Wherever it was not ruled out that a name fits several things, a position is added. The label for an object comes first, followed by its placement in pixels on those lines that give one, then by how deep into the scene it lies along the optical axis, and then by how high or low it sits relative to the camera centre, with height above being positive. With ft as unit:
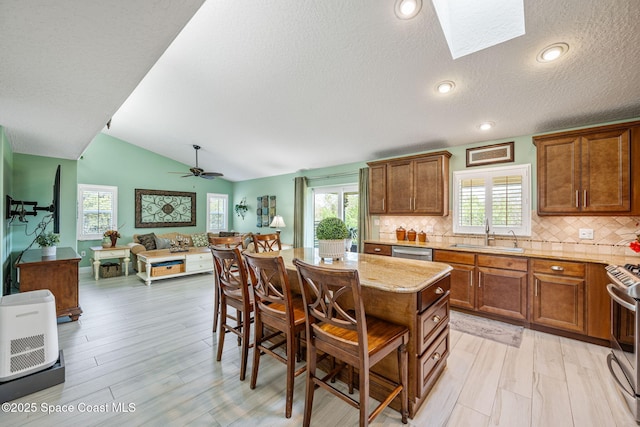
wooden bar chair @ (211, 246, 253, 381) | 6.94 -2.36
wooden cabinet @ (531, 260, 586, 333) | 8.93 -2.89
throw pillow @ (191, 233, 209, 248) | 23.23 -2.44
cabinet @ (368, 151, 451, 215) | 12.94 +1.56
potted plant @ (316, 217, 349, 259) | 7.59 -0.69
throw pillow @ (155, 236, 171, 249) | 21.27 -2.47
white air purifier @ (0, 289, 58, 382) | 6.22 -3.08
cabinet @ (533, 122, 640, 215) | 8.79 +1.59
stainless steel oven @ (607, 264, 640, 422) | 5.81 -3.38
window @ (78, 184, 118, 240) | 20.21 +0.25
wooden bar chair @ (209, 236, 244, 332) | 9.26 -1.59
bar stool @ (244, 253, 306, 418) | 5.62 -2.44
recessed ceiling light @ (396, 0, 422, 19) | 6.47 +5.29
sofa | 20.40 -2.36
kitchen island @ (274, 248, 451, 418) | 5.51 -2.22
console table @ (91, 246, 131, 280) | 18.06 -3.00
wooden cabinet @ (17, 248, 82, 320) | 9.95 -2.58
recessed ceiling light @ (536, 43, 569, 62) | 7.04 +4.58
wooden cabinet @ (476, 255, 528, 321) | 10.00 -2.89
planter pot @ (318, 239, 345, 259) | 7.64 -1.03
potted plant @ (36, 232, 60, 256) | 11.01 -1.34
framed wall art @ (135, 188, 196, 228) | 22.89 +0.46
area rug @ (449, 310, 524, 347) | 9.27 -4.45
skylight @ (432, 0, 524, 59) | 6.95 +5.45
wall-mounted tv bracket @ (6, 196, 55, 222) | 10.84 +0.04
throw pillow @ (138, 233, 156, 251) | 21.04 -2.28
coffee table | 16.91 -3.53
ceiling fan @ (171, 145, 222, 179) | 18.40 +2.83
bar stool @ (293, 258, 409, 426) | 4.51 -2.48
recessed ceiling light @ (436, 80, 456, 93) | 9.01 +4.56
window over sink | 11.62 +0.67
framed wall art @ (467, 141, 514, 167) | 11.95 +2.88
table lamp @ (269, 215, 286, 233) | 21.95 -0.73
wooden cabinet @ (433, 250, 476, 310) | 11.00 -2.78
